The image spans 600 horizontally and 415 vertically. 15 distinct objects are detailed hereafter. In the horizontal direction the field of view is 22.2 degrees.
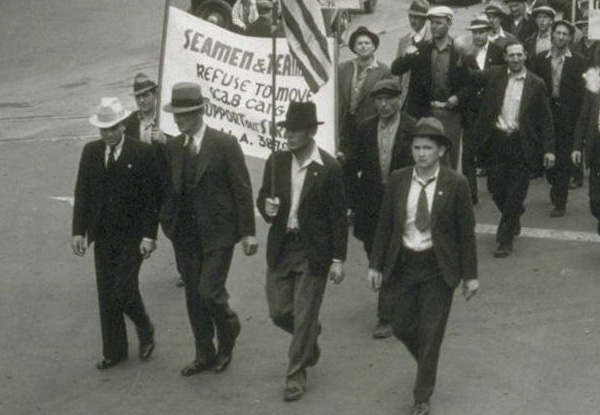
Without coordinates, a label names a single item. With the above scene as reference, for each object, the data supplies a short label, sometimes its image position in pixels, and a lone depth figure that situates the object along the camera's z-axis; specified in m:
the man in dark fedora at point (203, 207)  10.20
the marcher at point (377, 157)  11.15
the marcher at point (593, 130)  13.15
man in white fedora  10.45
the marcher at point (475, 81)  14.40
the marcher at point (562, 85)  15.20
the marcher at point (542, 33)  16.55
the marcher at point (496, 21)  16.75
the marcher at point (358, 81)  13.52
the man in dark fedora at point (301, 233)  9.87
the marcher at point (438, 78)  14.27
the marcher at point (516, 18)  18.70
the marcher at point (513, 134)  13.46
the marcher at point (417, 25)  15.16
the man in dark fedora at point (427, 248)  9.38
